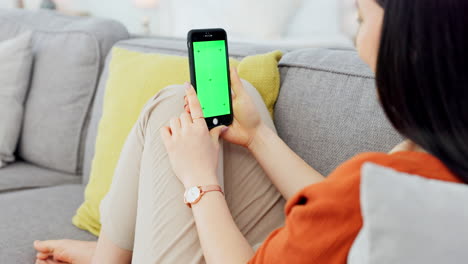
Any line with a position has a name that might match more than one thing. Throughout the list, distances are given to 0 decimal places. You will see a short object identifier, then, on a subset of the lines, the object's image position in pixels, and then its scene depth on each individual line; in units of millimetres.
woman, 518
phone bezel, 912
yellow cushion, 1101
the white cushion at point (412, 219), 433
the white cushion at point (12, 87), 1537
